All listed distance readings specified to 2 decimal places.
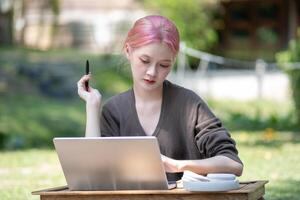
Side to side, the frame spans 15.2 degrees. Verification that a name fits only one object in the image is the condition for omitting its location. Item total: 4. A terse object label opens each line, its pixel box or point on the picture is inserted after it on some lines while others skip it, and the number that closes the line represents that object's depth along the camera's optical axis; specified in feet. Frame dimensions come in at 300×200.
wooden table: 15.04
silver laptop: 15.54
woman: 17.19
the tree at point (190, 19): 93.49
